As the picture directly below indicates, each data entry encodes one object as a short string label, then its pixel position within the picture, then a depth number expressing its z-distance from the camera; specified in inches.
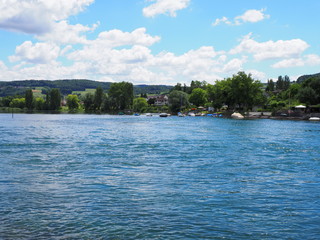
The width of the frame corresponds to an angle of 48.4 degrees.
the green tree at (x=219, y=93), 5650.6
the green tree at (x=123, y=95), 7706.7
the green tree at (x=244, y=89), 5187.0
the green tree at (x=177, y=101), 7381.9
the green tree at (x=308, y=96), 4809.3
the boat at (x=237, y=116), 4802.2
